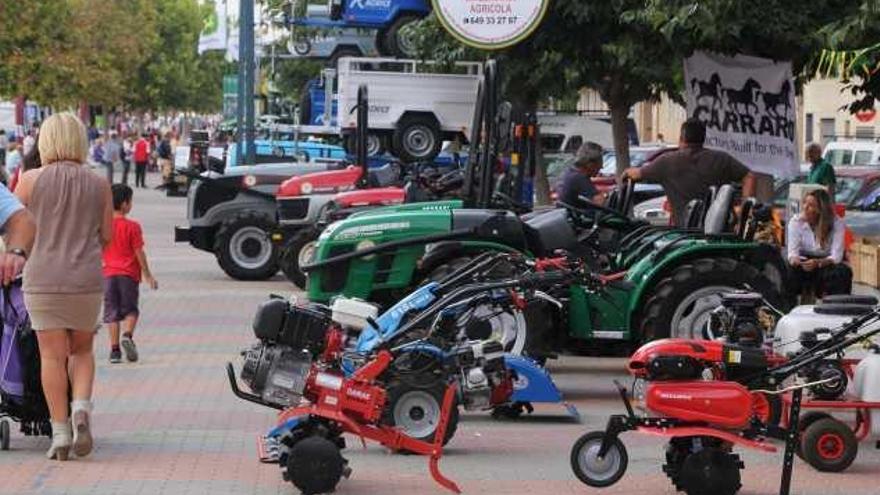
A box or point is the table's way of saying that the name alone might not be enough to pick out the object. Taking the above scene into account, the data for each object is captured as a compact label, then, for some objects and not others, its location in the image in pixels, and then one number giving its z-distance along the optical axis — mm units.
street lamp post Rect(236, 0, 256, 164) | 33562
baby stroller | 10766
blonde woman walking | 10297
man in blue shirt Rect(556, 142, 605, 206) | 15883
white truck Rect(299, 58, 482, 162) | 30094
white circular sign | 16812
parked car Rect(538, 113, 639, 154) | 45125
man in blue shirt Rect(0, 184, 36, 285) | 9977
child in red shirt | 15172
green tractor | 13438
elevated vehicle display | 33625
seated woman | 15461
